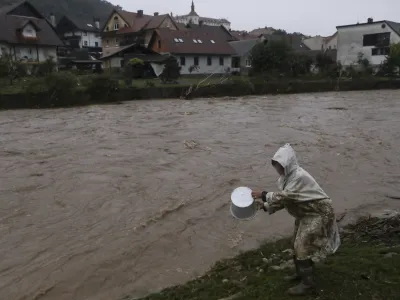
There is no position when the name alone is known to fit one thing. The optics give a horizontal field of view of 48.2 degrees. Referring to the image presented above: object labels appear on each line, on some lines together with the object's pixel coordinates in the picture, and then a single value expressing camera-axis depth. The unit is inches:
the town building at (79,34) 2928.2
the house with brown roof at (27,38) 1877.5
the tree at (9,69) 1259.2
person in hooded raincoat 165.9
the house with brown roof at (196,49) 2178.9
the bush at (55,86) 1111.6
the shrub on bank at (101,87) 1218.0
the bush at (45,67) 1513.7
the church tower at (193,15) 5806.1
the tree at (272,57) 1809.8
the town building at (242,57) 2439.7
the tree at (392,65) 1855.3
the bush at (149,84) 1380.4
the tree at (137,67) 1805.6
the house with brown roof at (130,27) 2502.2
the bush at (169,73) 1560.0
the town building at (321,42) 3154.5
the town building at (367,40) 2288.4
